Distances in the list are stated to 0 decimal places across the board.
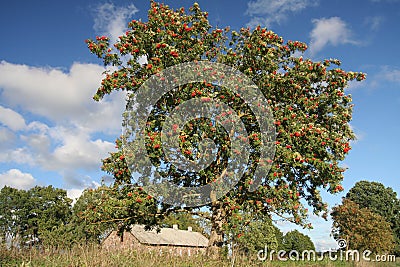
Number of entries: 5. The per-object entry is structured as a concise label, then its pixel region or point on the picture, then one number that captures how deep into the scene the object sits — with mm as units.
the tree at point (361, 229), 42781
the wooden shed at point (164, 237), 49800
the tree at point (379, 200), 69875
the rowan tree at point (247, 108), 15703
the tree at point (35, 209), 60938
